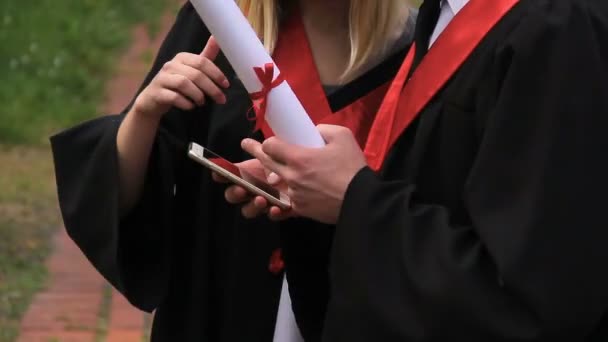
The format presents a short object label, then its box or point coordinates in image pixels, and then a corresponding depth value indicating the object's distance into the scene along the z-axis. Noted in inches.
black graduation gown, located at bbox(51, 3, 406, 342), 177.7
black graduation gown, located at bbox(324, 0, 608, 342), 158.4
